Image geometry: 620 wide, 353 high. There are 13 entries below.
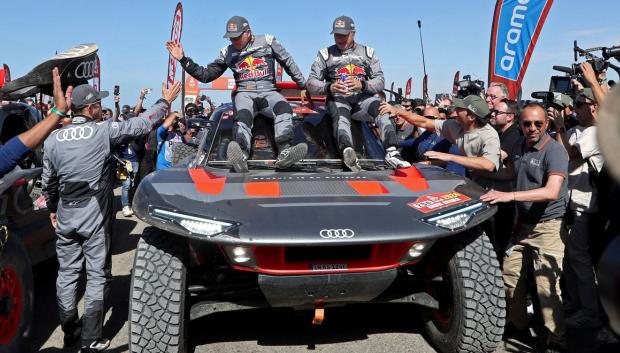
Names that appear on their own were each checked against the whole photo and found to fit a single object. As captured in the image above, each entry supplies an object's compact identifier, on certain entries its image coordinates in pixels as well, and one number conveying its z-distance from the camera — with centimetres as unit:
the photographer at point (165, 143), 960
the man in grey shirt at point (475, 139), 430
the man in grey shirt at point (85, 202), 391
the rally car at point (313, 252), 313
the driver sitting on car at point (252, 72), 489
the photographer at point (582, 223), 384
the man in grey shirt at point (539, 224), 386
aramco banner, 761
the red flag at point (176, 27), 1116
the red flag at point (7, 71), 1377
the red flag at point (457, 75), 2142
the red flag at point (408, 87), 2795
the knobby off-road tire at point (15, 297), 349
